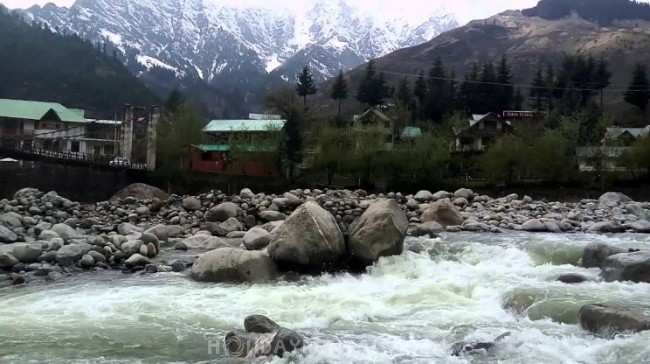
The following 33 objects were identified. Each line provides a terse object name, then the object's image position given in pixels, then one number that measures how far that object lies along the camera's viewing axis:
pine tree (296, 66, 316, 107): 76.75
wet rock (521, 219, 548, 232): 23.50
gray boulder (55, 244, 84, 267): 15.29
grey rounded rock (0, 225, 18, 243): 18.22
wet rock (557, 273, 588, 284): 13.13
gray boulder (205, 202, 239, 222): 23.78
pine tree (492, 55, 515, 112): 74.69
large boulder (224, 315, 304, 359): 8.34
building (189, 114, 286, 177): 50.25
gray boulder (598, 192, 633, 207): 33.33
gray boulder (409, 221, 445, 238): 21.28
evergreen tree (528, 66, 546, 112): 75.12
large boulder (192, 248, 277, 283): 13.36
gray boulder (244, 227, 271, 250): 16.92
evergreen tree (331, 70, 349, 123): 79.94
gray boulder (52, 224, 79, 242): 18.75
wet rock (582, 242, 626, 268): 14.59
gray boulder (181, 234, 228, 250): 18.73
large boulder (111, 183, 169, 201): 37.91
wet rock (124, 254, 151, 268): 15.41
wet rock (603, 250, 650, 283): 12.77
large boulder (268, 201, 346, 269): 13.99
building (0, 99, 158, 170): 64.75
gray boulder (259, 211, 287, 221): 23.62
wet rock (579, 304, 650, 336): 9.10
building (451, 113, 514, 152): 65.25
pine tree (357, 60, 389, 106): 76.19
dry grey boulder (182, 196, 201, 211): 26.50
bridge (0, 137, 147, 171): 42.91
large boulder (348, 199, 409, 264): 14.64
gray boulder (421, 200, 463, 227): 23.94
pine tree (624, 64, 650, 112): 71.25
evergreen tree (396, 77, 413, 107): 72.56
